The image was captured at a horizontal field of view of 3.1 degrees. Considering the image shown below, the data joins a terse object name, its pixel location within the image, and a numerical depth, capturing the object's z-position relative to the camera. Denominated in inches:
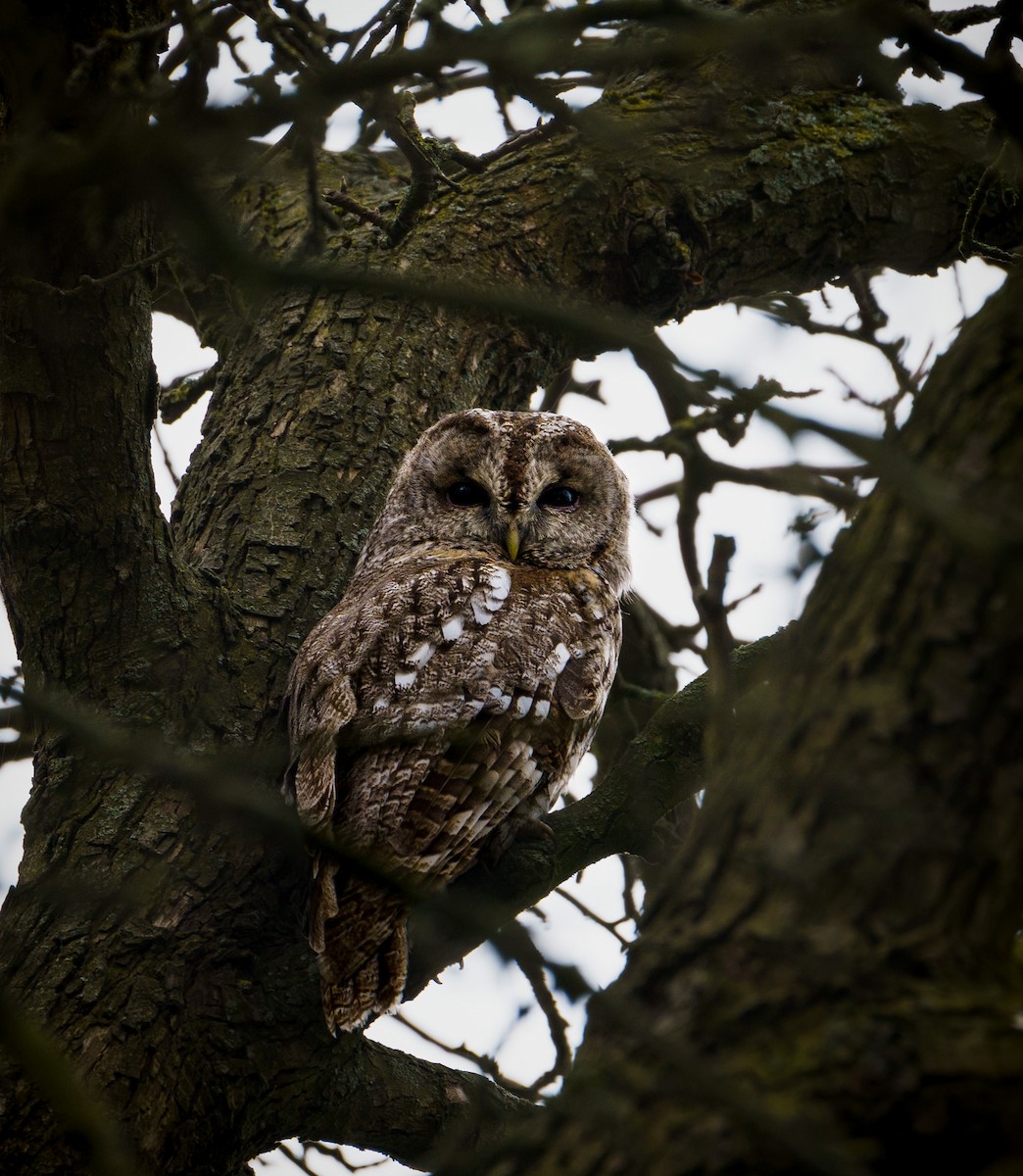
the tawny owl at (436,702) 397.2
